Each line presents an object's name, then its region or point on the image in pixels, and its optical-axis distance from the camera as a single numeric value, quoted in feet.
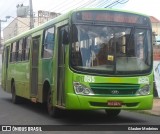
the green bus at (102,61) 27.69
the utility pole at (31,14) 94.02
